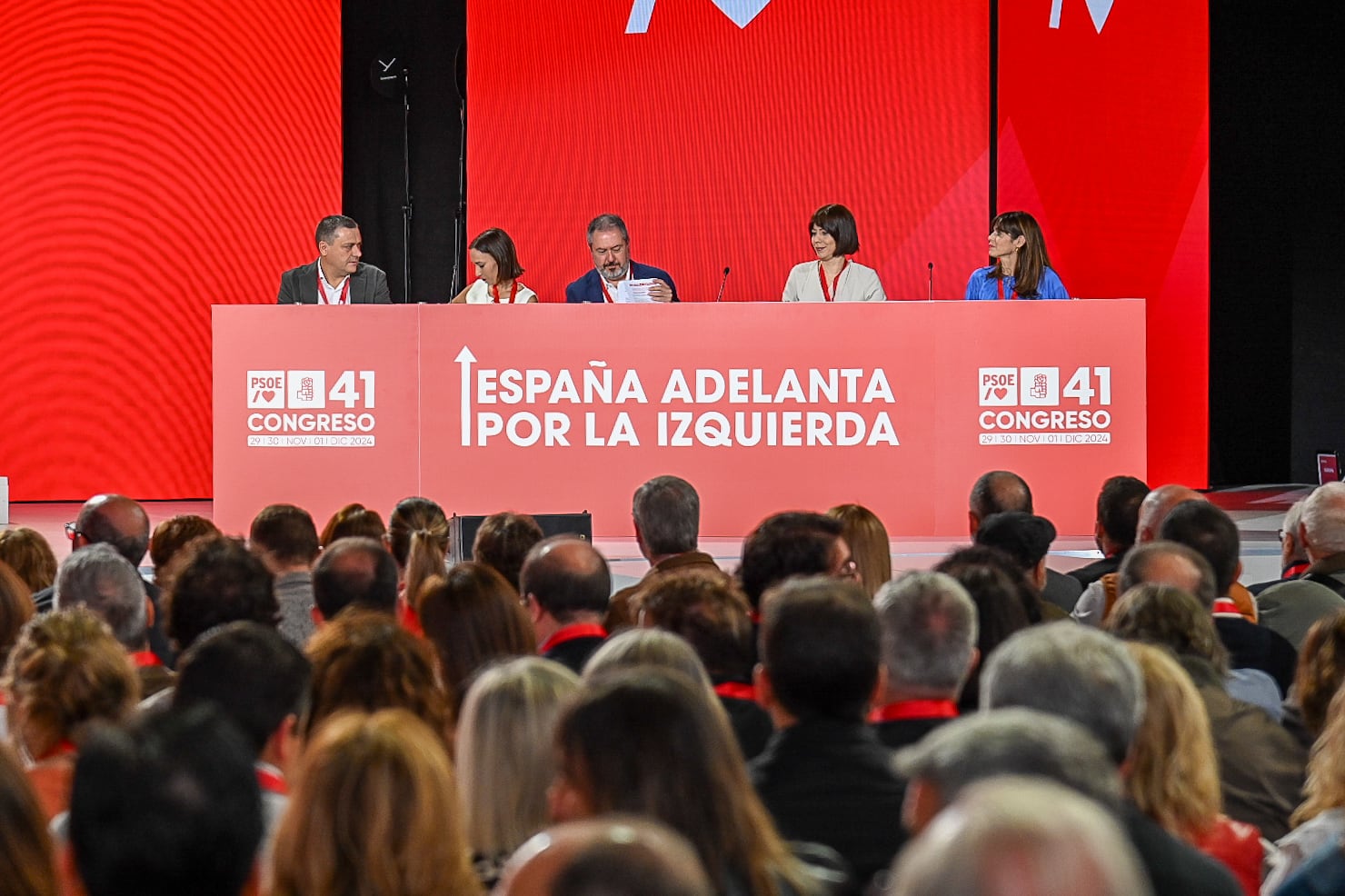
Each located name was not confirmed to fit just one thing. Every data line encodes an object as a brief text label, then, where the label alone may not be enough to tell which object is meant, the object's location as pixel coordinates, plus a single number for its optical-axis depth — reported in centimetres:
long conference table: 1597
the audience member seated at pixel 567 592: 785
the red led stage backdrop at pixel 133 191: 2268
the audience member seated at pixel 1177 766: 499
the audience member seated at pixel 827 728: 510
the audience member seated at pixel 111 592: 756
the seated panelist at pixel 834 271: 1798
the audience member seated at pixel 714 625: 679
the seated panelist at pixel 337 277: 1743
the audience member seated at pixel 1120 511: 1104
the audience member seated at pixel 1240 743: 636
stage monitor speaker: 1315
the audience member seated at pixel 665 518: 1028
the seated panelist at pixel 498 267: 1774
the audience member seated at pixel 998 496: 1135
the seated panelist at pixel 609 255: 1762
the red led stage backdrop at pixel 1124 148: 2177
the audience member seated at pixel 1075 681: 464
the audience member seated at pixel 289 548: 943
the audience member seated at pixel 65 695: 543
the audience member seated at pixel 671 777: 381
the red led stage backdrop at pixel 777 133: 2258
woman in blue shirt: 1731
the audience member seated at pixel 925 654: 604
